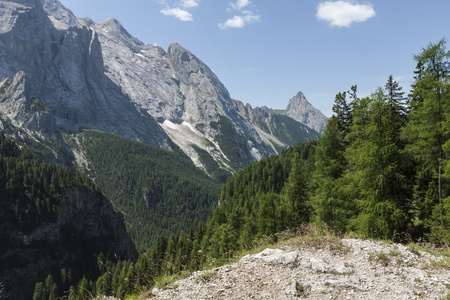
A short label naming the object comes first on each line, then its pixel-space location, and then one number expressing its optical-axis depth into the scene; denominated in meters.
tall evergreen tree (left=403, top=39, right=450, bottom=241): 16.27
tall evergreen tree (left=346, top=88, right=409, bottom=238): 17.14
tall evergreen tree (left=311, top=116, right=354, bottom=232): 23.50
